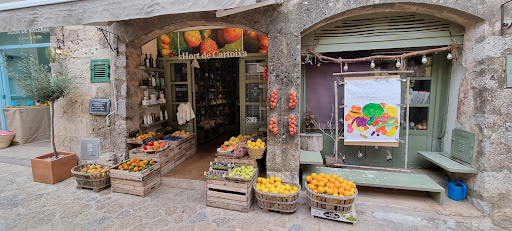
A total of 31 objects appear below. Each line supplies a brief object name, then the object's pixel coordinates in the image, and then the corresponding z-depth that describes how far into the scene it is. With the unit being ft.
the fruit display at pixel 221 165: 12.30
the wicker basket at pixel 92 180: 13.01
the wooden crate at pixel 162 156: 14.05
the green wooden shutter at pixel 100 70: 14.98
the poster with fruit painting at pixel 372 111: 12.94
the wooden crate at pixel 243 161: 12.84
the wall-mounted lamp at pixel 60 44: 15.52
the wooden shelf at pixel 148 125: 16.52
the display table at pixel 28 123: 20.70
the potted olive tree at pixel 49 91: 13.47
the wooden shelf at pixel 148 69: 15.98
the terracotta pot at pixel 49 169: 14.11
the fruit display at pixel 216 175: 11.21
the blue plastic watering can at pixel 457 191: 11.57
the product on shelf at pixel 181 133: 17.90
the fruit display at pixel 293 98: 11.73
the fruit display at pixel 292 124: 11.89
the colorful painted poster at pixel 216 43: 16.74
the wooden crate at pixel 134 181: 12.37
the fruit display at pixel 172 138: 16.72
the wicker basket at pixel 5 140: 19.56
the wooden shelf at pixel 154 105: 16.44
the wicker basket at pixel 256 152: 12.62
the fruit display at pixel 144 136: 15.53
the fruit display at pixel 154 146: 14.13
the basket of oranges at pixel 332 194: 9.79
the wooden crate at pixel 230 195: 10.90
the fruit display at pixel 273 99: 12.05
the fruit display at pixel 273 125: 12.16
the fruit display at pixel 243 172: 11.00
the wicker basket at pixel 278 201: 10.36
